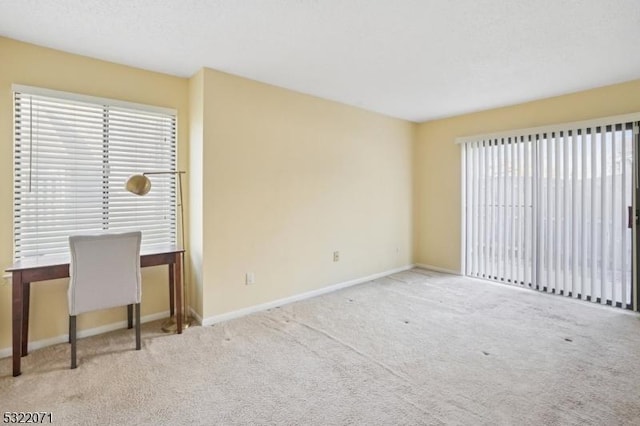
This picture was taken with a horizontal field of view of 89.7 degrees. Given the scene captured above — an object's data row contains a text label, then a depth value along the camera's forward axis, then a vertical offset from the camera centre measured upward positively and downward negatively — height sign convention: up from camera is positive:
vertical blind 3.53 +0.06
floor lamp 2.76 +0.19
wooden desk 2.22 -0.47
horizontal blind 2.59 +0.40
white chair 2.33 -0.46
